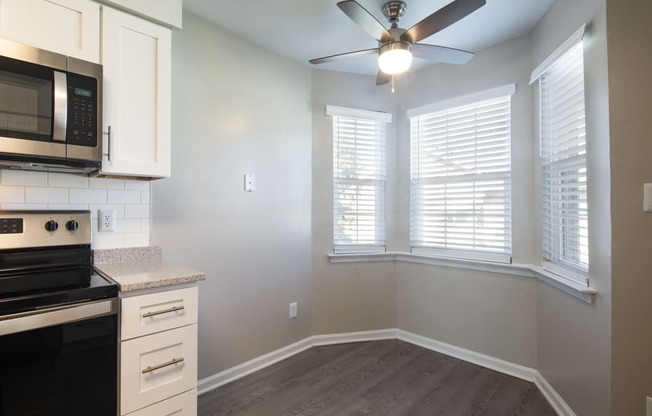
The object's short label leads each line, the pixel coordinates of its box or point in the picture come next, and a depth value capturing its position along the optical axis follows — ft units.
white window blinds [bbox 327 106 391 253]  9.70
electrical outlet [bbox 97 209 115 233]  5.74
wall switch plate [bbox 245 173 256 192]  7.89
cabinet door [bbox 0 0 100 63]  4.33
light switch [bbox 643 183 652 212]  4.62
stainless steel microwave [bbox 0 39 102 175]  4.11
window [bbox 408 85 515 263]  8.18
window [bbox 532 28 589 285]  5.90
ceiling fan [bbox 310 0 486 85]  5.11
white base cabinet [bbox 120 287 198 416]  4.24
